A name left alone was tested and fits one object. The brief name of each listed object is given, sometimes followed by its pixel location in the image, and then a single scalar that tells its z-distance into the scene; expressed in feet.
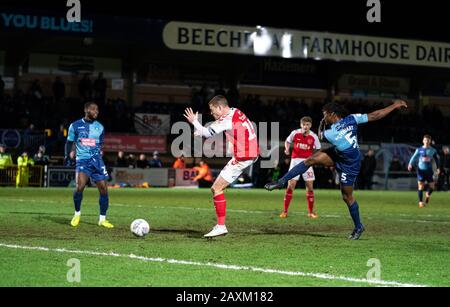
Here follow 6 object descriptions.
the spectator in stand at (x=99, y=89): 129.29
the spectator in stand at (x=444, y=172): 136.15
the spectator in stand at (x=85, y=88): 128.47
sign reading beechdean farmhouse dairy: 131.64
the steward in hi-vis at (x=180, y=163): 121.80
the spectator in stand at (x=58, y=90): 126.82
